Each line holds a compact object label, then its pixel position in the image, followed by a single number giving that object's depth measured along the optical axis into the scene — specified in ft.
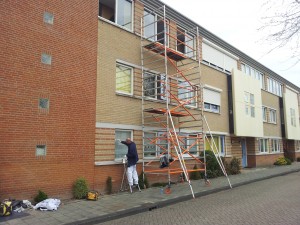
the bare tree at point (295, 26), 21.45
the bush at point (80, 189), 31.17
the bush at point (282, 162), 80.79
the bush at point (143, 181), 38.06
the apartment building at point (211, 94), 37.26
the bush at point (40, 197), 27.76
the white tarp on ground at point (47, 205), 26.19
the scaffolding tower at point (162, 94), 41.42
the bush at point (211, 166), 50.03
